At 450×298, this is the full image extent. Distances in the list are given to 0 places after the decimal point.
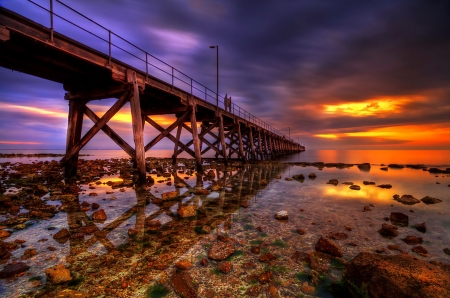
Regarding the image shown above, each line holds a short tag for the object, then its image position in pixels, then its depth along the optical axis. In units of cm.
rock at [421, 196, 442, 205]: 656
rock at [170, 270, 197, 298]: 224
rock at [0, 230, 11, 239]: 352
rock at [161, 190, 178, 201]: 633
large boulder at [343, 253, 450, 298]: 180
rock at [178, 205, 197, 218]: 480
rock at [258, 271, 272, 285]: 249
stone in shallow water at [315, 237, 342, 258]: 310
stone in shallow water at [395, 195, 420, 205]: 654
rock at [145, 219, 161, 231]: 408
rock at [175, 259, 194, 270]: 271
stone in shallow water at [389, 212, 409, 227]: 460
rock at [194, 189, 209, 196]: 708
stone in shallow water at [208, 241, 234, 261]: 299
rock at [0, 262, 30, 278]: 249
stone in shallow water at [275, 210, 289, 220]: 474
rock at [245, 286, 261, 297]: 228
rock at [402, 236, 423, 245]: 357
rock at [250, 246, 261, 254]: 319
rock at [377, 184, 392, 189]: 941
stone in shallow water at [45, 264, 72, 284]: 239
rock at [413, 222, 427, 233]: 415
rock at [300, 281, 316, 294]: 231
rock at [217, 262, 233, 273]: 269
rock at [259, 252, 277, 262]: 295
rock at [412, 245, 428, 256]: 318
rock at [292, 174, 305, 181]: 1138
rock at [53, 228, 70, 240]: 355
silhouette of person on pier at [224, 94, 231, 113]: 2063
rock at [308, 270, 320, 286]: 246
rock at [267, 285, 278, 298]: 226
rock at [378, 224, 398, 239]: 388
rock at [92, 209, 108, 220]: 447
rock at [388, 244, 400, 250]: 333
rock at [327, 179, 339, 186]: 1011
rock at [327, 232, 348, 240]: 373
